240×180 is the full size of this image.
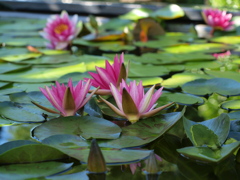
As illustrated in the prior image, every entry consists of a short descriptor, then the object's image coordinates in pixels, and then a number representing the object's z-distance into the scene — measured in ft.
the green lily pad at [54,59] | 10.42
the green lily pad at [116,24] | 14.00
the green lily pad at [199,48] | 11.10
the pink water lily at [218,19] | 12.32
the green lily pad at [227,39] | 11.70
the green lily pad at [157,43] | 11.43
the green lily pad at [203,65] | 10.26
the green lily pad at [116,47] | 11.26
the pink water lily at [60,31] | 11.18
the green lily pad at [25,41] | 11.49
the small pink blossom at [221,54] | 10.76
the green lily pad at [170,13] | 13.59
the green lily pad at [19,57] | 10.51
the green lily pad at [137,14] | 14.43
